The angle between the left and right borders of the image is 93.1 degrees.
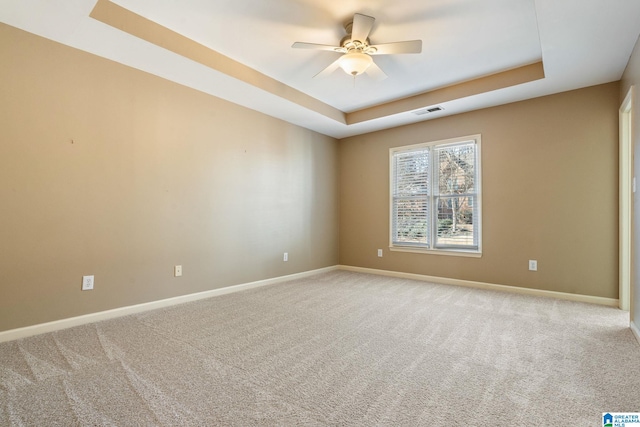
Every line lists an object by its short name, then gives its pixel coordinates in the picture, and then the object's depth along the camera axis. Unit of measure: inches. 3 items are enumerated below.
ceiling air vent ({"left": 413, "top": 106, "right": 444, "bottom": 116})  165.8
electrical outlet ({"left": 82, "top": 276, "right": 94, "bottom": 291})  108.5
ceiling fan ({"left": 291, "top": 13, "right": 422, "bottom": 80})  97.0
